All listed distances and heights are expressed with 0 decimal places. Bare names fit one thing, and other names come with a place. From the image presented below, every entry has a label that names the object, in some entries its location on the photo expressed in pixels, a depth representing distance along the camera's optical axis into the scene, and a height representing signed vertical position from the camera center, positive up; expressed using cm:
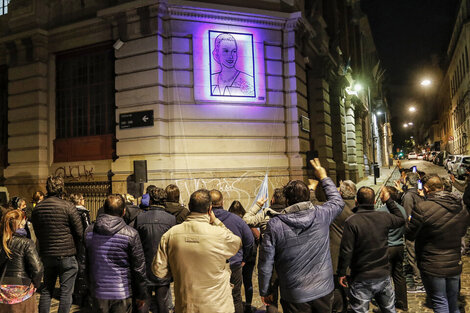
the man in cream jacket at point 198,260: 332 -79
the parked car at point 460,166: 2492 -13
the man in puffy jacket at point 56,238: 511 -88
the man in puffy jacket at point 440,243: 434 -92
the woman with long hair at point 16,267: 391 -96
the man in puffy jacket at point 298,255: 342 -80
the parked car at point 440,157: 4175 +80
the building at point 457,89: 4031 +1008
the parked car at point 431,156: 4752 +113
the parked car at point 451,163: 2876 +9
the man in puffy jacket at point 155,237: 477 -84
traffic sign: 1312 +189
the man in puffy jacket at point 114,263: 383 -92
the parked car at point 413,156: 6762 +166
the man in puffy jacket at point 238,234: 503 -90
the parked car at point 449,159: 3039 +41
